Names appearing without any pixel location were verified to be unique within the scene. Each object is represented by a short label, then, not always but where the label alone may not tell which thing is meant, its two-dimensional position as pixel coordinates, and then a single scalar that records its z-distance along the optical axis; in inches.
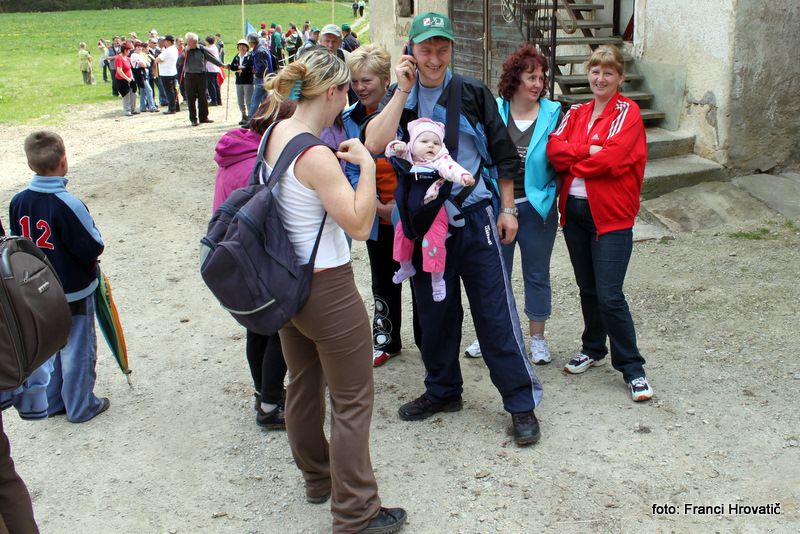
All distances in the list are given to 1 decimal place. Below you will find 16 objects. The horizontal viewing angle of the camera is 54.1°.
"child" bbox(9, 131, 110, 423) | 160.2
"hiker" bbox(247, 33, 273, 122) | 597.3
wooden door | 444.5
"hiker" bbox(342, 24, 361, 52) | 650.4
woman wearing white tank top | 114.3
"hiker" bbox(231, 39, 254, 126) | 605.6
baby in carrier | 138.9
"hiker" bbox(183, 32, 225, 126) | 590.6
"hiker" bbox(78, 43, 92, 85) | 971.3
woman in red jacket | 159.8
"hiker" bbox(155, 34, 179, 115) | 696.4
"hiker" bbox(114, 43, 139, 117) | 694.5
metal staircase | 335.3
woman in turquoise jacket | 165.0
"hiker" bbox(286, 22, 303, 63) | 940.6
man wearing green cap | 144.6
